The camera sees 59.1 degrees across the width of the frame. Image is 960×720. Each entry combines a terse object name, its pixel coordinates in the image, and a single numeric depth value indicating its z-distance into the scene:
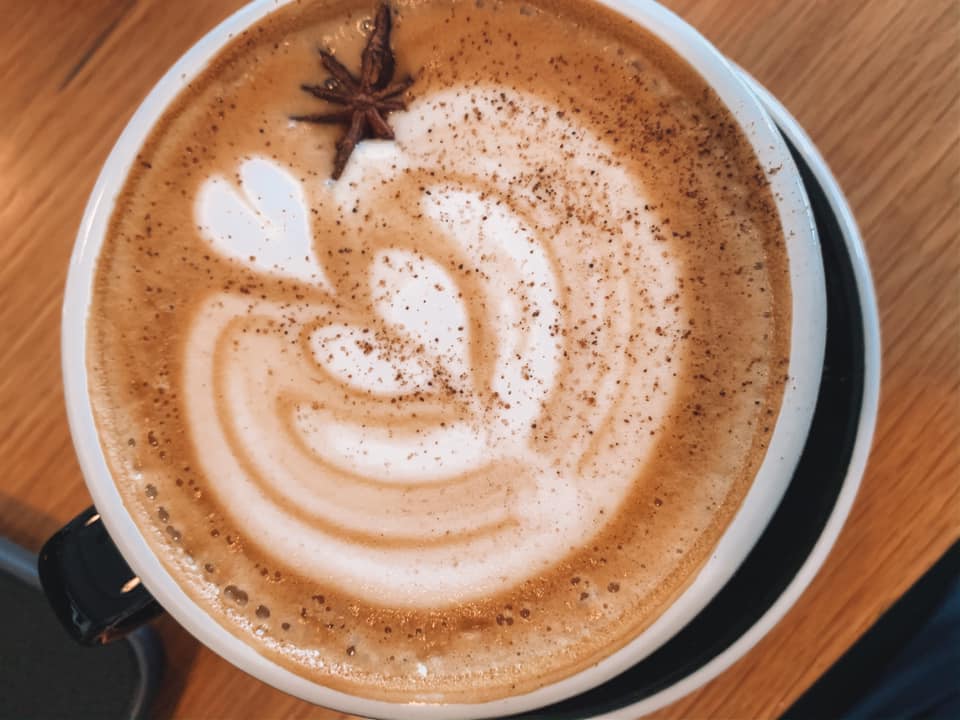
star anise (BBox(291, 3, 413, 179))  0.13
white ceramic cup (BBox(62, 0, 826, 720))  0.12
